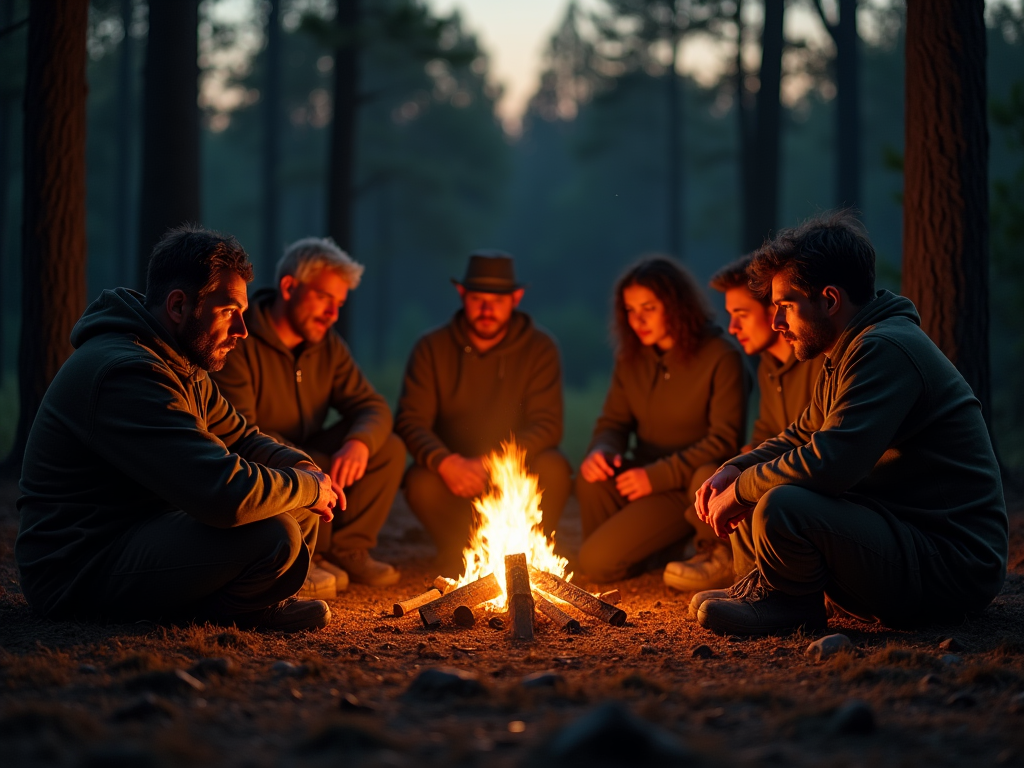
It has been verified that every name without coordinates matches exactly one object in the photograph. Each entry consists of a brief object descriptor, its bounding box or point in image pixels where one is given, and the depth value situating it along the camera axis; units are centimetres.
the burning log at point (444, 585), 500
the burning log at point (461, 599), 452
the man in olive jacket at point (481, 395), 619
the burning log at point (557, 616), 441
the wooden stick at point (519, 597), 429
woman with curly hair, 573
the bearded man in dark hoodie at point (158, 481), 377
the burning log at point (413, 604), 473
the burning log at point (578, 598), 454
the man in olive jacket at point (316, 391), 568
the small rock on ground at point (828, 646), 373
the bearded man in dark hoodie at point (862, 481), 387
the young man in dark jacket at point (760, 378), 532
